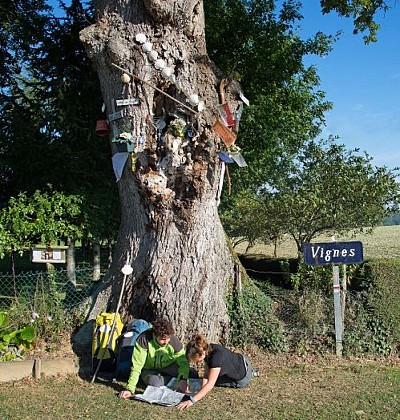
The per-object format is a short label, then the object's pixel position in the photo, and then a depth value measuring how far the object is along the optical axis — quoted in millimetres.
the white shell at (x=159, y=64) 7296
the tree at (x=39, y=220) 9328
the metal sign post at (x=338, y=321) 7305
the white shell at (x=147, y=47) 7285
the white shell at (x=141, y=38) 7297
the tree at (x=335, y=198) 12359
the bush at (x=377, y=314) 7434
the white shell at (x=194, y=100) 7230
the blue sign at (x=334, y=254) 7477
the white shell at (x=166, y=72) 7301
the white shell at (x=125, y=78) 7307
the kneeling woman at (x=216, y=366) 5589
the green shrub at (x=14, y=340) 6621
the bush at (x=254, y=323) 7422
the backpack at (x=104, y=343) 6668
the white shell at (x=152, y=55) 7286
